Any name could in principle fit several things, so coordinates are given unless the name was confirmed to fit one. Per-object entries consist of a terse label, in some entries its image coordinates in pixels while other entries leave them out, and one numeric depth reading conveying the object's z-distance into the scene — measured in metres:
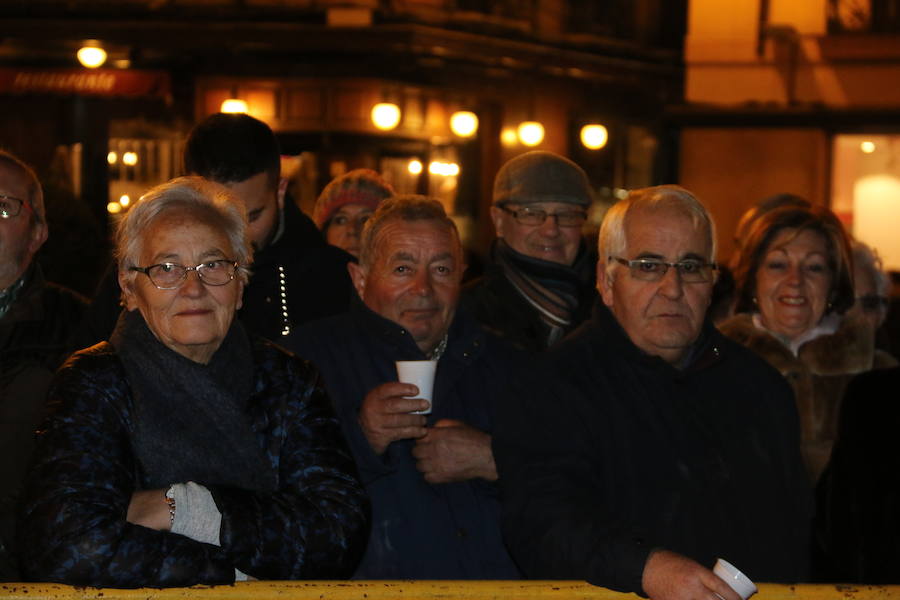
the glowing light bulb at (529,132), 20.39
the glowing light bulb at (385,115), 17.64
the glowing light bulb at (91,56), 17.00
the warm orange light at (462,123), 19.31
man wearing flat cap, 5.67
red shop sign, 17.03
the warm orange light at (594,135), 20.47
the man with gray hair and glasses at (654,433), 3.58
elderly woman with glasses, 3.16
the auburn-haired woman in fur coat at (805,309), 5.35
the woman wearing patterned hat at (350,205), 7.08
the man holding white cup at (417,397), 4.20
